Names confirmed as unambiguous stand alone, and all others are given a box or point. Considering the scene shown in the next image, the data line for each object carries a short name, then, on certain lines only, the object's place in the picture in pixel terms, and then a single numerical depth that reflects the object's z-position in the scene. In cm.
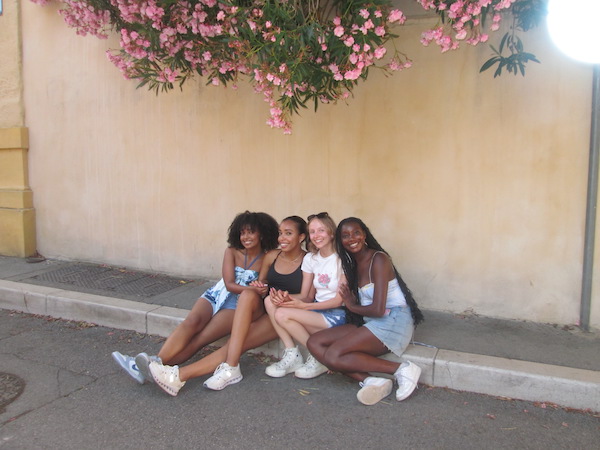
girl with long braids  354
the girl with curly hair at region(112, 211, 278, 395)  381
